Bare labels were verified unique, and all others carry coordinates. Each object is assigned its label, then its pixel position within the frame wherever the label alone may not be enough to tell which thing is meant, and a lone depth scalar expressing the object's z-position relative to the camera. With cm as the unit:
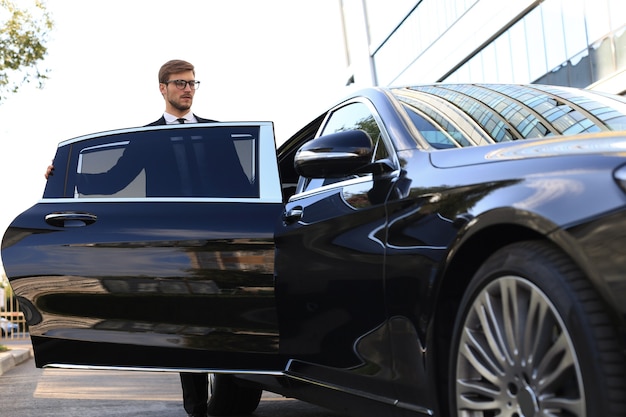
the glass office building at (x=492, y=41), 2256
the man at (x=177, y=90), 512
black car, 217
